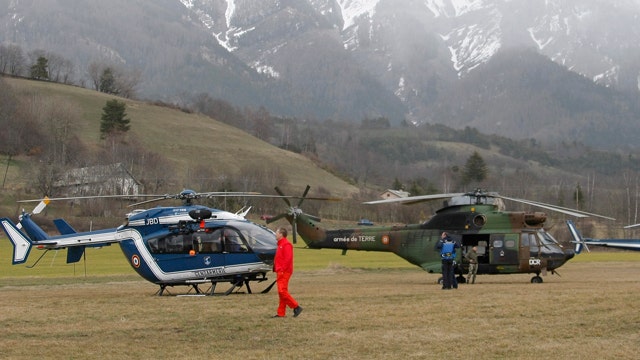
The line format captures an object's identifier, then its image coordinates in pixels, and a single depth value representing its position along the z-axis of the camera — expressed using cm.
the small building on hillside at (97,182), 10738
